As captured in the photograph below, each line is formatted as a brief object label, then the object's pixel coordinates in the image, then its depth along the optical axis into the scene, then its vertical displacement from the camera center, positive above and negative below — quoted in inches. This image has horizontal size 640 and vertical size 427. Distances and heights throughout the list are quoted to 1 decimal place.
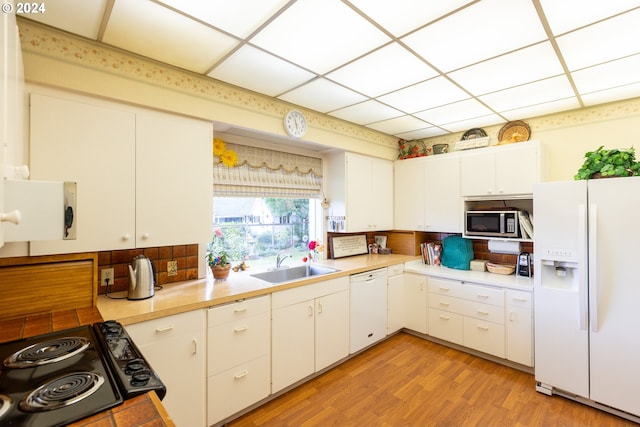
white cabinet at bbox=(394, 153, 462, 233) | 134.3 +10.2
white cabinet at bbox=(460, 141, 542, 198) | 113.3 +18.3
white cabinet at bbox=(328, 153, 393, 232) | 133.3 +11.2
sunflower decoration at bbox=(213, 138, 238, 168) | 101.6 +21.7
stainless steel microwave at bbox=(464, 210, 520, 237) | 115.2 -3.7
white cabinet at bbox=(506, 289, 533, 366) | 103.0 -40.0
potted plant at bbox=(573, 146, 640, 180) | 83.1 +14.6
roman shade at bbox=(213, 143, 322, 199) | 106.2 +16.1
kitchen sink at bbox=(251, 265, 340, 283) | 112.4 -23.2
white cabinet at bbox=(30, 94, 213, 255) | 63.0 +11.1
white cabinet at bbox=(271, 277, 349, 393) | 89.8 -38.4
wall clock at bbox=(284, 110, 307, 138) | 106.2 +33.7
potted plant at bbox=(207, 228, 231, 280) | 95.1 -16.1
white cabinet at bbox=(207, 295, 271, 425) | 75.7 -38.6
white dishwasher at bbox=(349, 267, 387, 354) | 114.7 -38.3
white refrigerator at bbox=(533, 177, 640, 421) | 80.7 -22.6
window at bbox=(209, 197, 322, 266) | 111.3 -5.0
